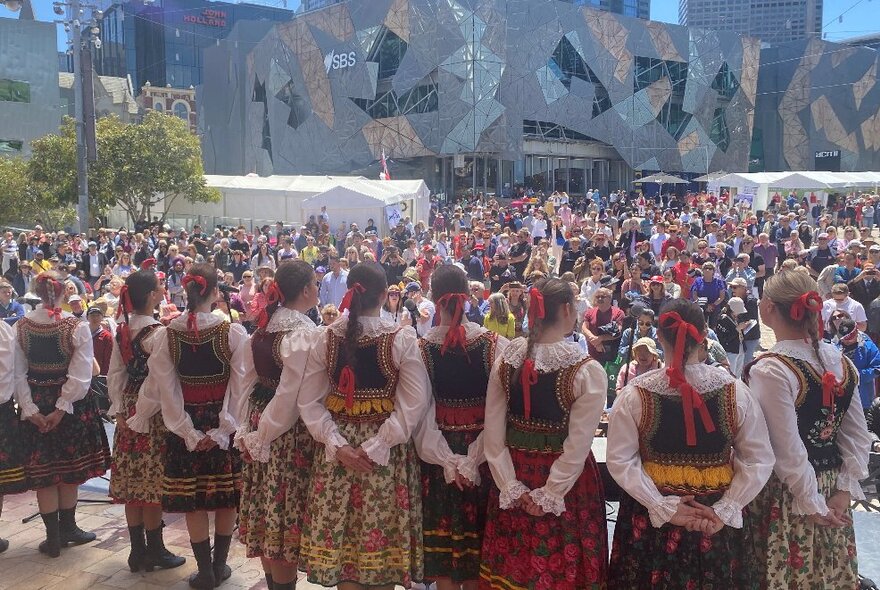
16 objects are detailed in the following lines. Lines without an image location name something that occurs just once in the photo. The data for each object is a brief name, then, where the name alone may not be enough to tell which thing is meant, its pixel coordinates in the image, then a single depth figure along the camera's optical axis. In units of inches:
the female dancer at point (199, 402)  163.9
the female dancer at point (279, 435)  144.6
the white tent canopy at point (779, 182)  1031.6
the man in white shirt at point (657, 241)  546.0
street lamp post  686.5
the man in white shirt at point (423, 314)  304.5
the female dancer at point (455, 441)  141.2
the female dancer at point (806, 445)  123.8
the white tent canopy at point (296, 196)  774.5
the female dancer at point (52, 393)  183.9
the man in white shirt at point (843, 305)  310.7
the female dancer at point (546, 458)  126.3
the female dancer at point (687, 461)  119.0
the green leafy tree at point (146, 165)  1044.5
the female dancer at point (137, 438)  174.1
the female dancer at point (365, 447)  136.6
